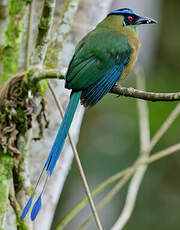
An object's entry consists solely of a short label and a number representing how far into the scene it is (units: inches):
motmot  182.9
